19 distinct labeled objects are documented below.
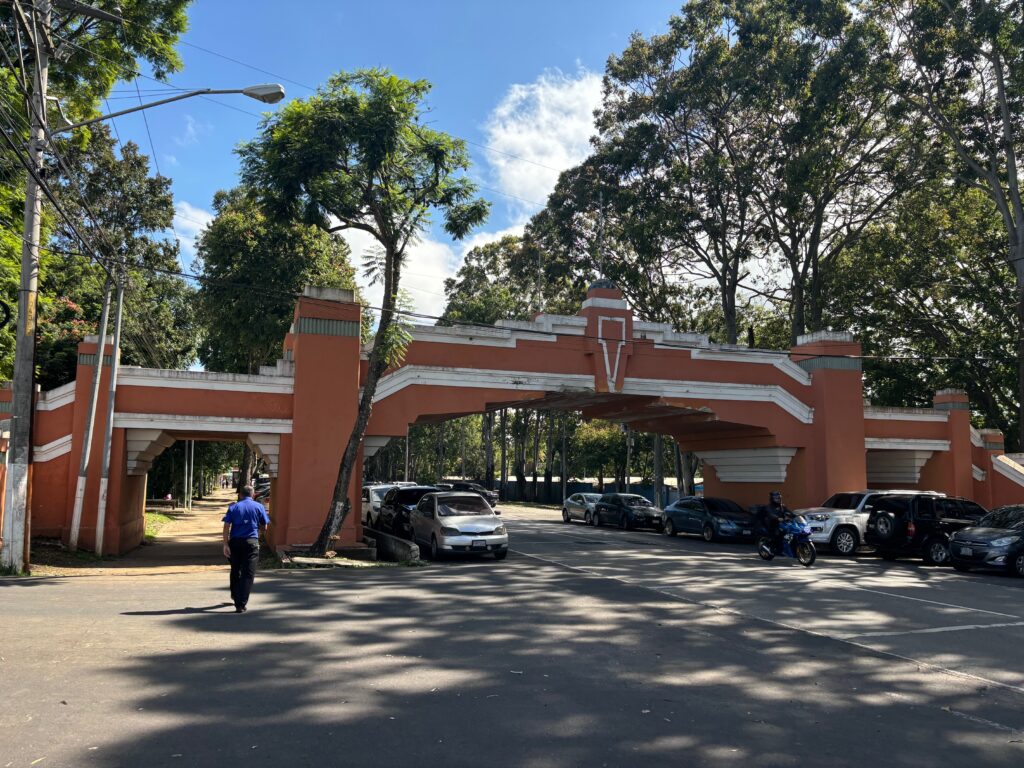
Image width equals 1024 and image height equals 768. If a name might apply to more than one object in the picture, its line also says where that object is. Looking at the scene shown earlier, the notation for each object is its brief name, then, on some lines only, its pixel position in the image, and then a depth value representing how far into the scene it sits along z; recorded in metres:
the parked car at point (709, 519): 23.56
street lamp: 12.37
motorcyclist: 17.33
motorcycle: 16.86
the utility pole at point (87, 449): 17.16
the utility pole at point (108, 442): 17.36
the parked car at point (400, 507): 22.05
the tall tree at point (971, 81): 23.66
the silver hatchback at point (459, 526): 17.09
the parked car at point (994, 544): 15.96
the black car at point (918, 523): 18.55
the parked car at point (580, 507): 34.09
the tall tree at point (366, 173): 16.98
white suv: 20.19
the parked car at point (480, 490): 34.34
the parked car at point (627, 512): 29.62
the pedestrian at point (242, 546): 9.88
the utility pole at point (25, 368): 13.40
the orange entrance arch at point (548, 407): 18.34
